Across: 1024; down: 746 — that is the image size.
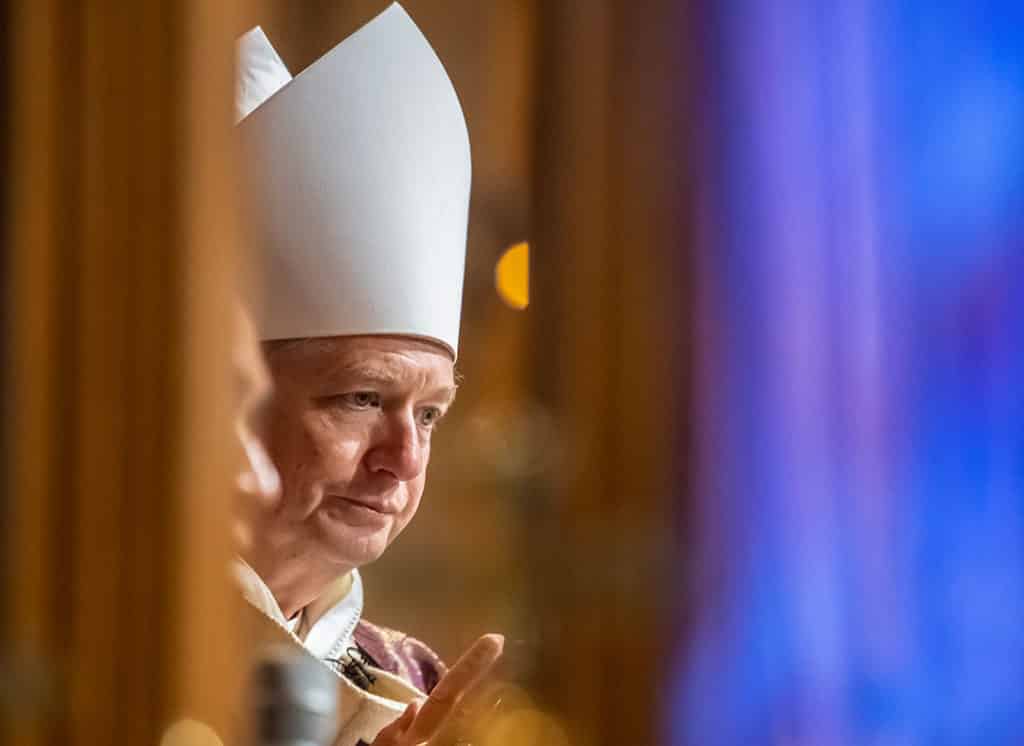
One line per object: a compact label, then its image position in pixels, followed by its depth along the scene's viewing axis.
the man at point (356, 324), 5.42
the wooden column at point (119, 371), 5.33
